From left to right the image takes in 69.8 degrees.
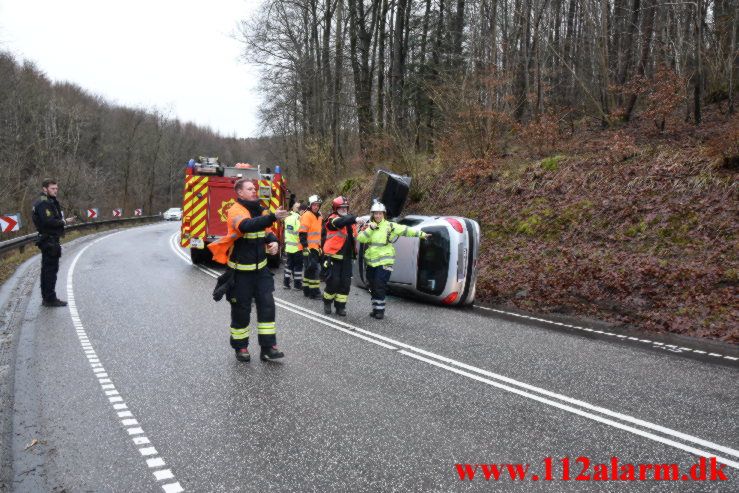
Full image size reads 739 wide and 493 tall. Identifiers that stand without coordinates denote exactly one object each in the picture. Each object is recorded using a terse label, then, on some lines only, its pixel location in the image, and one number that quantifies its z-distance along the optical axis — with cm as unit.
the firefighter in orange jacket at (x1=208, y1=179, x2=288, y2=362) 564
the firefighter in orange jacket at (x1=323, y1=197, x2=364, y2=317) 845
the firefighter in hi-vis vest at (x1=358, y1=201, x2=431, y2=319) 824
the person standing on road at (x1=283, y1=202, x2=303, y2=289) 1112
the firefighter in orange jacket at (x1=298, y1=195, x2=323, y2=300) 1012
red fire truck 1447
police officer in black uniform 854
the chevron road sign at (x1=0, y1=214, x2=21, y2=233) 1447
